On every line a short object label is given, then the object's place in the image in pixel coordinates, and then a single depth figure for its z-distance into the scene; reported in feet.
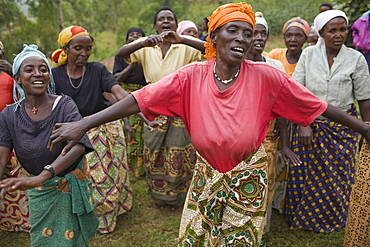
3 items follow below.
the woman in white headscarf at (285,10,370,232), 11.21
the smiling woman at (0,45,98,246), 8.47
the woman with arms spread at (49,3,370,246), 6.90
